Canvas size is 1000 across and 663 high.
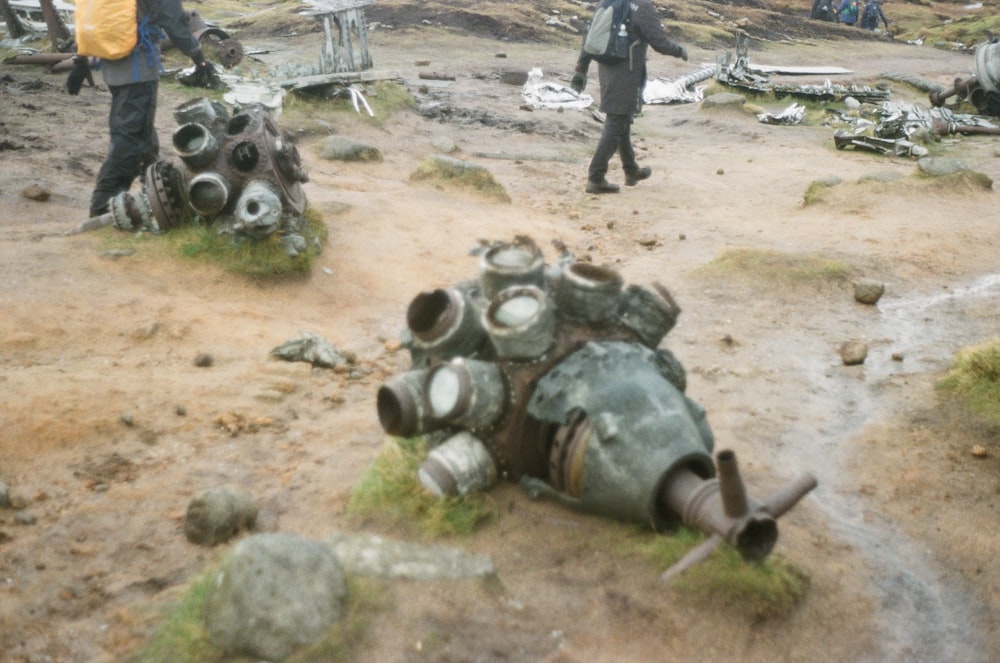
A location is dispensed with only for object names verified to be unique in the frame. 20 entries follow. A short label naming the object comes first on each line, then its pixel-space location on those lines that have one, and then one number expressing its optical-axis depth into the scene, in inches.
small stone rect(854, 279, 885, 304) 228.4
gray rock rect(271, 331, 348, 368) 198.2
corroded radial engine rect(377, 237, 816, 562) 114.0
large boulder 94.9
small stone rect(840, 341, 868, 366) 191.3
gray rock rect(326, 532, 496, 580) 109.2
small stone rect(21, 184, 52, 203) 313.1
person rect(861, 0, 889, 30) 1288.1
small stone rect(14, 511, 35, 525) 128.3
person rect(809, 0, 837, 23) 1325.0
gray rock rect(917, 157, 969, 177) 342.6
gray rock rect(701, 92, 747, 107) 611.5
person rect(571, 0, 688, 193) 340.2
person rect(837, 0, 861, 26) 1315.2
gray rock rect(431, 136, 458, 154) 460.1
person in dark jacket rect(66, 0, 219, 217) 257.1
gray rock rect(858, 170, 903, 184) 343.9
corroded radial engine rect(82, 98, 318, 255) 242.5
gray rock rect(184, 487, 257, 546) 123.7
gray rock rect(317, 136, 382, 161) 402.9
